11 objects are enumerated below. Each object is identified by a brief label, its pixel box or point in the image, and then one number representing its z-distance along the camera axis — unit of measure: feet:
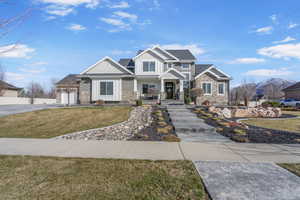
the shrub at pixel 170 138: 21.96
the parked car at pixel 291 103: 82.89
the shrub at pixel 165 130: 26.30
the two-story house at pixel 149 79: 61.62
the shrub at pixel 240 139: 22.12
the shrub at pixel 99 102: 57.06
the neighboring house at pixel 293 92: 103.76
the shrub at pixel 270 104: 62.64
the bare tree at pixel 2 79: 89.10
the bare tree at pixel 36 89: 151.56
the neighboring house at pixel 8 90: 94.94
